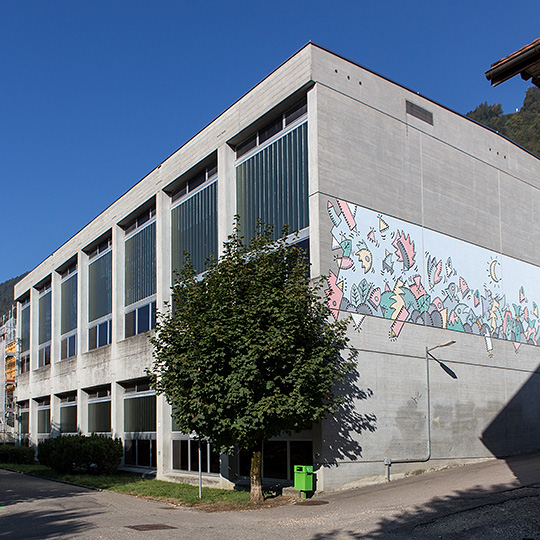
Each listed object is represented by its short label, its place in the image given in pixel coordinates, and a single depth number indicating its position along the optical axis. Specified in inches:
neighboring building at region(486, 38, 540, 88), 404.7
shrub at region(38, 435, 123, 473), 1181.7
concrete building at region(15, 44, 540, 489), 853.8
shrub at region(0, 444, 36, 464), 1611.7
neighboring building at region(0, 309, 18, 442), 2337.6
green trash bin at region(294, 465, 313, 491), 742.5
